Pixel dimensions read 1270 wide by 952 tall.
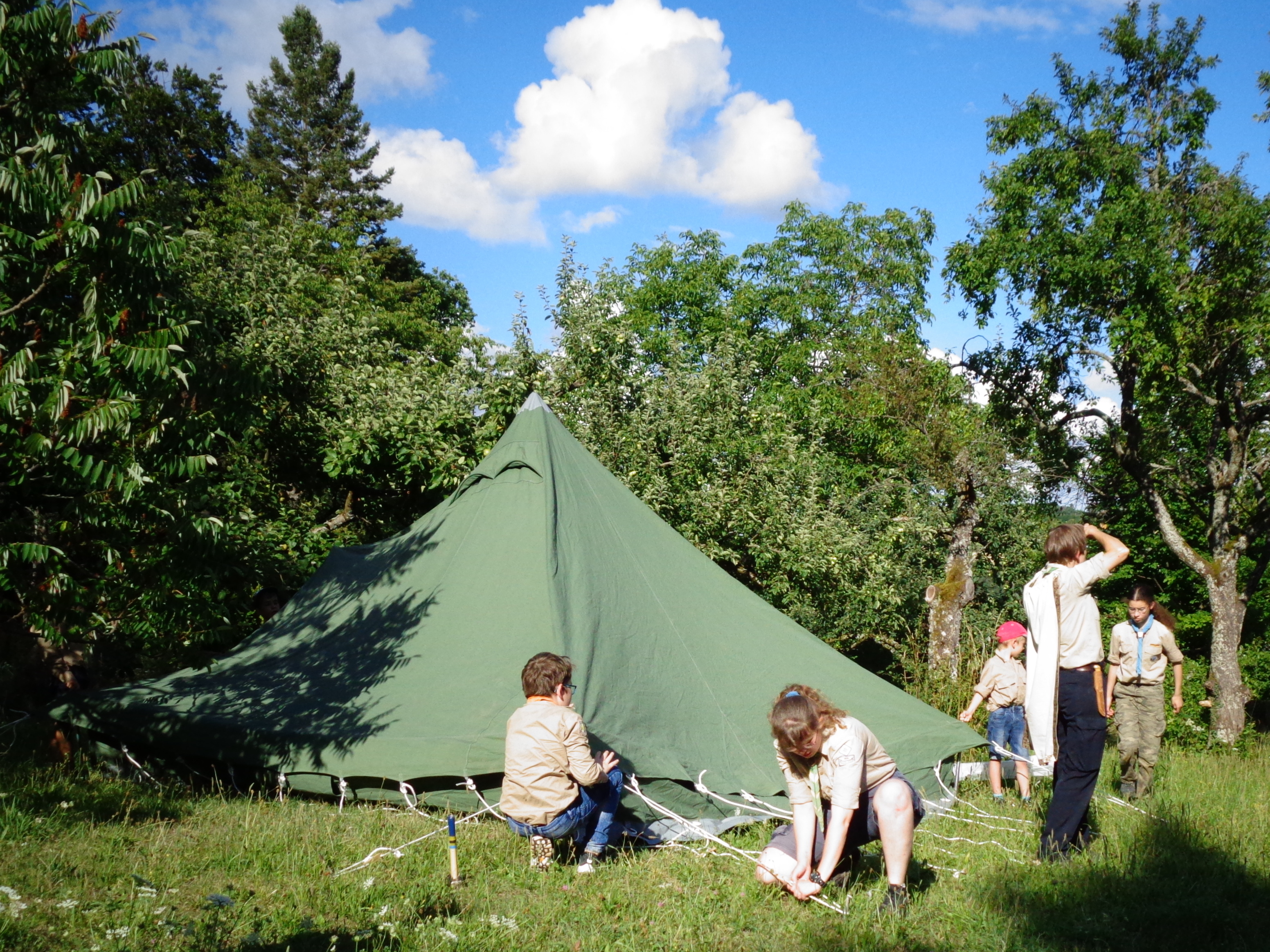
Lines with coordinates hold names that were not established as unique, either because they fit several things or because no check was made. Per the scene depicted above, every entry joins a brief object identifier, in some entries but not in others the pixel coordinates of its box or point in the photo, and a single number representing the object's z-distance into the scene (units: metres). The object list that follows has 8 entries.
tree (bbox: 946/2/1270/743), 9.84
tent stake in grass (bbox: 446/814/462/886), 3.68
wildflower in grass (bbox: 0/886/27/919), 3.03
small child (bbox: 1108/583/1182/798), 5.89
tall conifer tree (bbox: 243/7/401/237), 27.25
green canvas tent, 4.96
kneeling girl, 3.54
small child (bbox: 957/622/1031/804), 6.29
